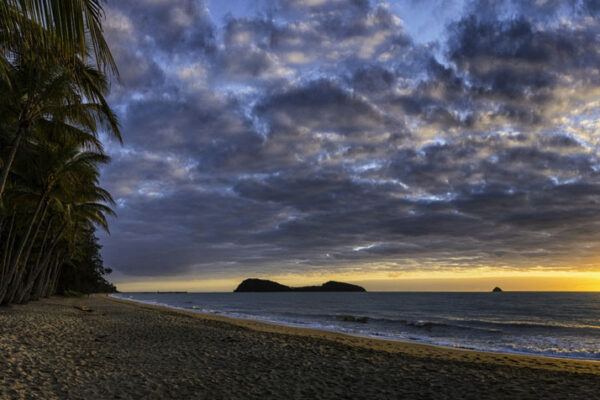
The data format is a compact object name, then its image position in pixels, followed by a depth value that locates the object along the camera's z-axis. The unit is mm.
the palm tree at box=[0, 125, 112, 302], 15711
